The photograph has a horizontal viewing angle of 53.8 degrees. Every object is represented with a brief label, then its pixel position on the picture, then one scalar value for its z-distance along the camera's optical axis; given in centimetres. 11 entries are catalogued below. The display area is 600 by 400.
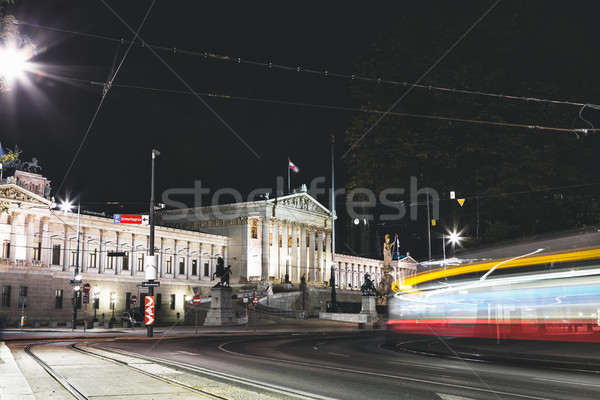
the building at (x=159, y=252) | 6700
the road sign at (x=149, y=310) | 2950
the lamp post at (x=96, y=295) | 7600
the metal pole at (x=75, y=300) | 4481
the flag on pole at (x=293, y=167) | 8438
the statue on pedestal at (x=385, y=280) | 6562
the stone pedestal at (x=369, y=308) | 5791
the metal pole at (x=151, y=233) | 3033
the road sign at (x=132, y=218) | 3080
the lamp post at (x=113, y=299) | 7906
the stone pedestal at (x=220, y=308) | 5484
